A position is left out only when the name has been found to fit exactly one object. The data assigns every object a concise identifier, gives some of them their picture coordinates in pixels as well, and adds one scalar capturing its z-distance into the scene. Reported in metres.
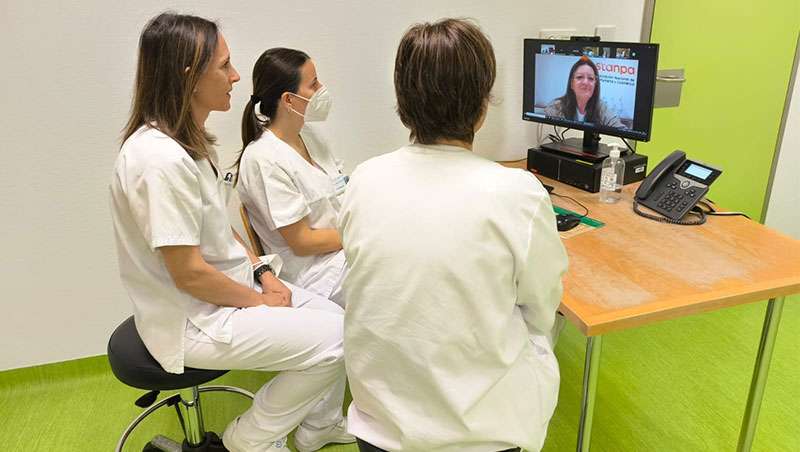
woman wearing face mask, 1.71
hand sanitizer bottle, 2.00
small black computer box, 2.04
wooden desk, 1.30
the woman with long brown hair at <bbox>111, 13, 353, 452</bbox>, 1.28
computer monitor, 1.89
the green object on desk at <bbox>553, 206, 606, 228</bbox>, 1.76
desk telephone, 1.76
